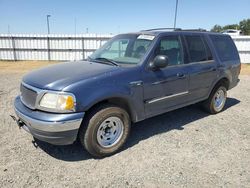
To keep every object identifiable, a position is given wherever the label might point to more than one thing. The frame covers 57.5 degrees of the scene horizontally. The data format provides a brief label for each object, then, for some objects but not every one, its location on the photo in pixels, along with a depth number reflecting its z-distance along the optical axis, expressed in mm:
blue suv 3127
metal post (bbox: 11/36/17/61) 16688
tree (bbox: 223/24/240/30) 84775
